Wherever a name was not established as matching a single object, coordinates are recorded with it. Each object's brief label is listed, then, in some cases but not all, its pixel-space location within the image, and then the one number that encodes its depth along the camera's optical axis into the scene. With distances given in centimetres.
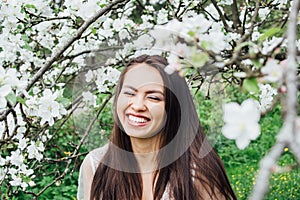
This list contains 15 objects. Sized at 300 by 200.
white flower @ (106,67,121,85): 242
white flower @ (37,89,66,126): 172
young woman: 197
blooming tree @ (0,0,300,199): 99
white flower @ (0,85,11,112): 115
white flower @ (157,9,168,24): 272
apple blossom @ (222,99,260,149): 81
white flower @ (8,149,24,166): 244
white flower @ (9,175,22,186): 251
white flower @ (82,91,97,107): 262
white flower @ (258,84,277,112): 216
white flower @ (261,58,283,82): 82
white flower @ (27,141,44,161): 246
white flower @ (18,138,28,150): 242
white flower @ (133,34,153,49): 219
